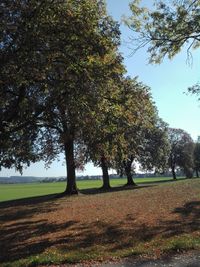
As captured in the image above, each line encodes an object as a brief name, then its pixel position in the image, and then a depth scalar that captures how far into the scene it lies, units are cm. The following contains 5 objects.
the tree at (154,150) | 3176
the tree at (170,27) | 930
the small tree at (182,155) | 4880
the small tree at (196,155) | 5050
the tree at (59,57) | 808
